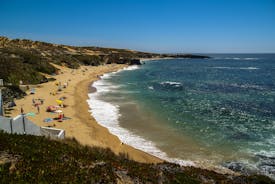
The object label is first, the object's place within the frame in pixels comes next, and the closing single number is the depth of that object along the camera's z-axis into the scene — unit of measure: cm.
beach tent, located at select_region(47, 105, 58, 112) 2362
